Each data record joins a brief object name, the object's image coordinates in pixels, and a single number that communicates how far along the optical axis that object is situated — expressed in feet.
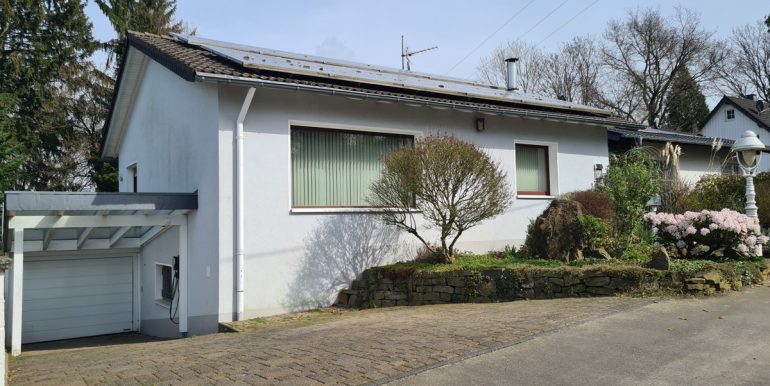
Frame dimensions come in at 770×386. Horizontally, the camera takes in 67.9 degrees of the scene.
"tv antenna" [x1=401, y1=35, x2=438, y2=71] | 92.80
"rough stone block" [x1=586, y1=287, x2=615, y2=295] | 27.53
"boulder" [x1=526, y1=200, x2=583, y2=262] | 32.94
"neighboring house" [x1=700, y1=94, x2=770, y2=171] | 111.65
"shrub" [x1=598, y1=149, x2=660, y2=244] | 33.30
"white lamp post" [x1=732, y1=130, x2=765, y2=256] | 33.47
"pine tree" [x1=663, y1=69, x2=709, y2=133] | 127.24
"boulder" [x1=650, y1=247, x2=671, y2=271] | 27.14
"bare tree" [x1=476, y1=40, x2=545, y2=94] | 122.93
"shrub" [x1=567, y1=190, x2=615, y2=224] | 35.76
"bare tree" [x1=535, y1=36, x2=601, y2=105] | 126.11
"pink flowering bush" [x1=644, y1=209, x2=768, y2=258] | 30.32
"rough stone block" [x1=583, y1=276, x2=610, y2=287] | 27.71
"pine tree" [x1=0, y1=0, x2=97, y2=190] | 79.97
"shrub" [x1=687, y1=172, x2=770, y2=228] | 39.99
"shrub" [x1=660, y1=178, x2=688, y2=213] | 42.65
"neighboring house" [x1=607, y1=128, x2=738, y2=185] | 54.24
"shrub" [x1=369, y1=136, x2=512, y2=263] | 31.30
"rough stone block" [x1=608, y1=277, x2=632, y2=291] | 27.22
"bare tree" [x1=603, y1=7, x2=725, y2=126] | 127.13
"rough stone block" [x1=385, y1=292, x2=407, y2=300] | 32.45
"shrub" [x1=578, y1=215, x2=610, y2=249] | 32.96
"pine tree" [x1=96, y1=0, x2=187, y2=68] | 87.56
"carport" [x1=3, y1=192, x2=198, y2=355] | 29.63
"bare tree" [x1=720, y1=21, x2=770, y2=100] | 134.31
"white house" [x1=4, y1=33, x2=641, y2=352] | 30.83
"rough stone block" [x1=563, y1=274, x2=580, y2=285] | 28.30
